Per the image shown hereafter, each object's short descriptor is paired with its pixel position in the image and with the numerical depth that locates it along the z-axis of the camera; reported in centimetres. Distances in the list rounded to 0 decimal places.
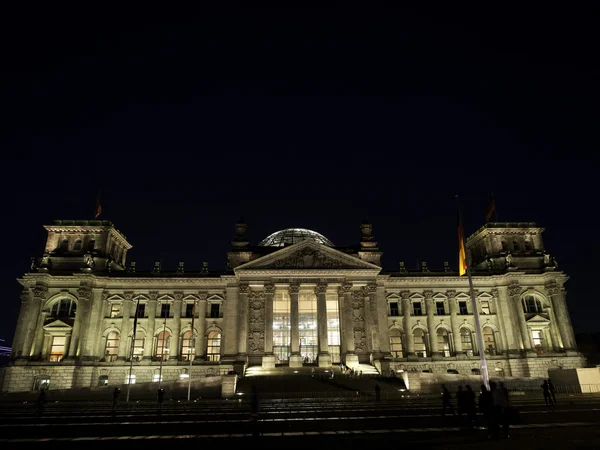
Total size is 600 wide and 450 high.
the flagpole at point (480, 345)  2887
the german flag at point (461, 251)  3569
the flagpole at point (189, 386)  4253
